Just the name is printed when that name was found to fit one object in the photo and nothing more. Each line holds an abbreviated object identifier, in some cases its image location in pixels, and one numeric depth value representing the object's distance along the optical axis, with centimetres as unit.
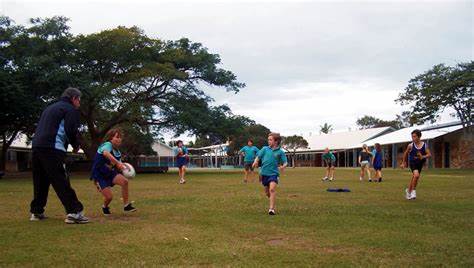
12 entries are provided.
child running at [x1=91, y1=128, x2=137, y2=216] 841
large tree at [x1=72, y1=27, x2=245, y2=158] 3241
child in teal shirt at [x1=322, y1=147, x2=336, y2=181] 2235
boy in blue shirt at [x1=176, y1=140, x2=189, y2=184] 1998
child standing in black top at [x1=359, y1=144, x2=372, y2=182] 2172
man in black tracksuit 755
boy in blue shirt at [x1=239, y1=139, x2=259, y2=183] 2182
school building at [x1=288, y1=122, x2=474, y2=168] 4331
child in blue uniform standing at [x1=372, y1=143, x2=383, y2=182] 2077
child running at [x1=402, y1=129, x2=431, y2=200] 1174
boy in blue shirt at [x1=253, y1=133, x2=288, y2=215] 939
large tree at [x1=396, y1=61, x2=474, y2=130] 3506
